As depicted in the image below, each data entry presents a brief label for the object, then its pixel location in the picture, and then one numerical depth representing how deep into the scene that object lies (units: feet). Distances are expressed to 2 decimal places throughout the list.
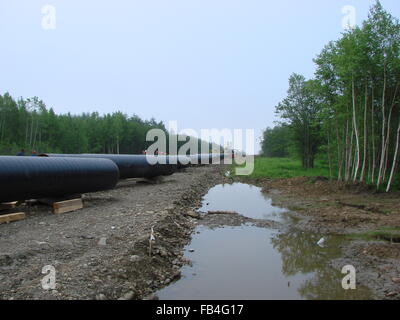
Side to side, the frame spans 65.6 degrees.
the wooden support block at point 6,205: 27.34
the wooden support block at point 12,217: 24.77
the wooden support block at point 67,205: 28.84
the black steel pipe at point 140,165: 46.75
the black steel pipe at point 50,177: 25.16
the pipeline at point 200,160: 112.33
